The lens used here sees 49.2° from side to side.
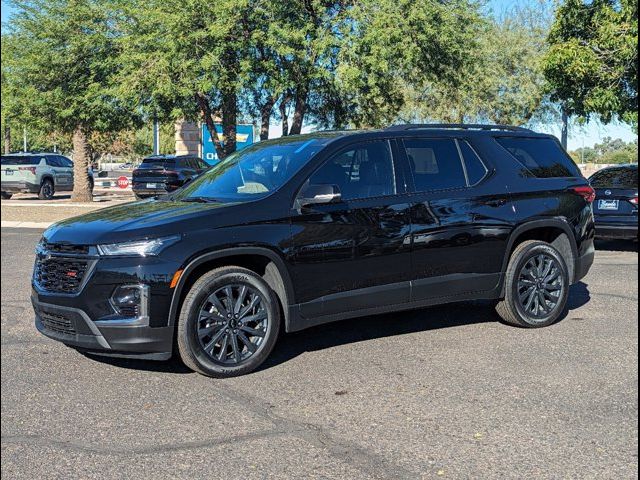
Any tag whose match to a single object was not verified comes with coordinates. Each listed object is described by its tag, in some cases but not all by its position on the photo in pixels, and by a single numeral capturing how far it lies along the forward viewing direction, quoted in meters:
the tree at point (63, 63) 20.38
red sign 28.62
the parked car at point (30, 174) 27.50
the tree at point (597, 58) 14.69
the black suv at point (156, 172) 24.48
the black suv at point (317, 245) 4.75
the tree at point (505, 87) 31.86
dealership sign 25.46
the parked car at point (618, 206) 11.52
